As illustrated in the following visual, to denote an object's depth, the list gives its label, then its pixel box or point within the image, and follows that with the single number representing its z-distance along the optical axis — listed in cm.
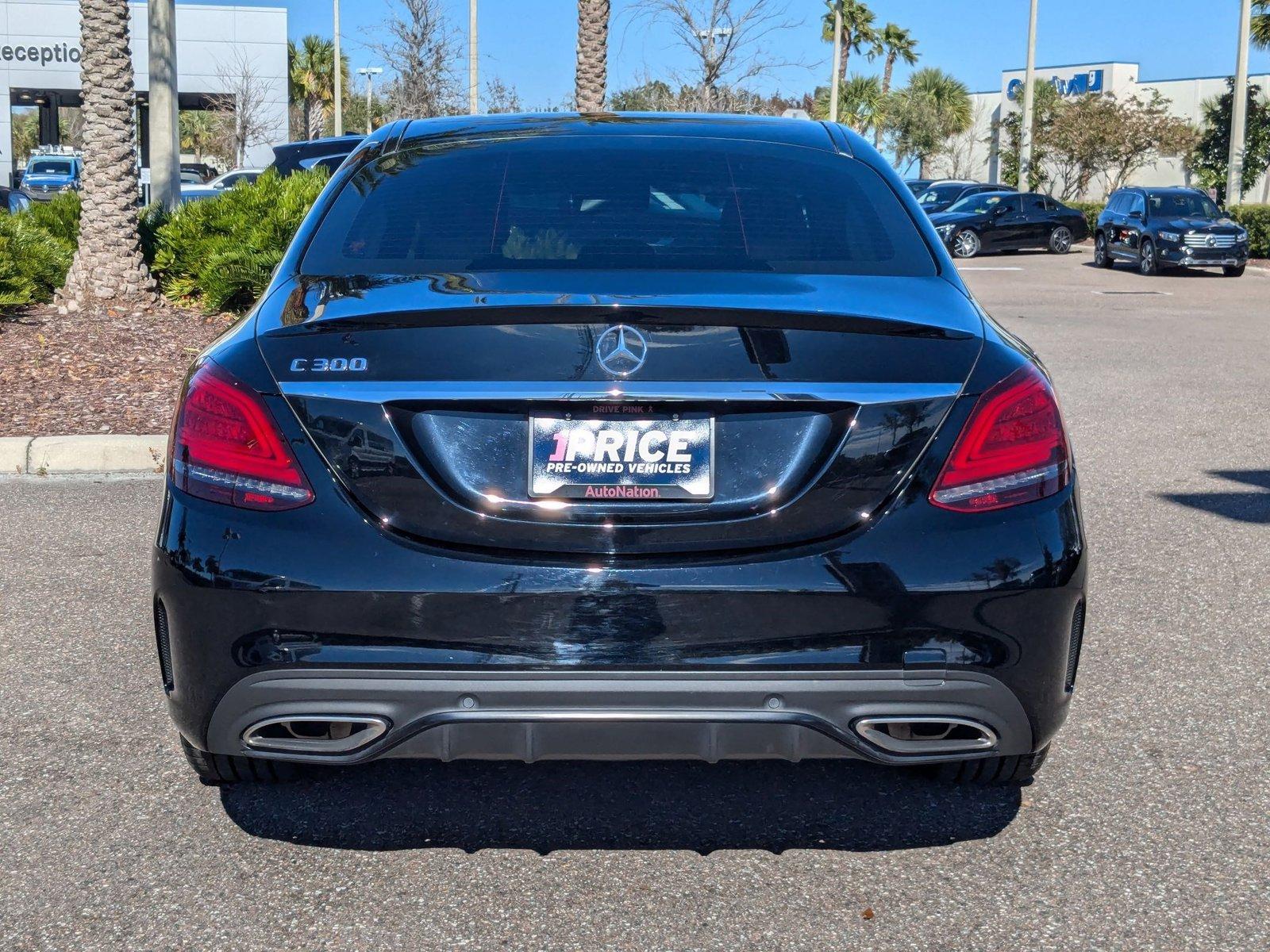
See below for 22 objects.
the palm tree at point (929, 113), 7438
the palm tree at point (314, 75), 6912
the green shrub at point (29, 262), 1222
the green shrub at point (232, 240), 1235
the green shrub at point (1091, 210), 4247
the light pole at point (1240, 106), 3362
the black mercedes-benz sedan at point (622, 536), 289
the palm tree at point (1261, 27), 4338
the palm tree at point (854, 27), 7044
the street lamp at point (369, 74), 3606
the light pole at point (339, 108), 5112
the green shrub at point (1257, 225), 3238
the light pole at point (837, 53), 4941
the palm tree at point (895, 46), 7456
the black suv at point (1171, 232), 2812
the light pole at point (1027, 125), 4519
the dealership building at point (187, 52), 5172
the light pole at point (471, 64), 3497
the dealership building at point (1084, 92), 6550
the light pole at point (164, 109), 1638
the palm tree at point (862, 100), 7706
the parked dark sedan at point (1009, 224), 3547
